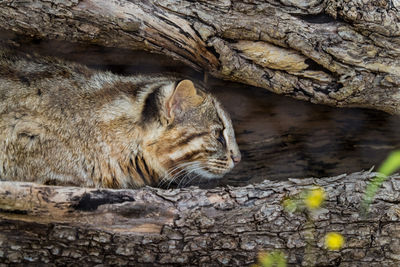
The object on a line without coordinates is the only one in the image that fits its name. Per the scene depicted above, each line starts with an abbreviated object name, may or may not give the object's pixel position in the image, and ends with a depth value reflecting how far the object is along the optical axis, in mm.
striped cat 8461
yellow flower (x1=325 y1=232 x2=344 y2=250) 6578
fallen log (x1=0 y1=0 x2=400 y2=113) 8086
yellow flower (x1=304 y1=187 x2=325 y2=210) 6978
